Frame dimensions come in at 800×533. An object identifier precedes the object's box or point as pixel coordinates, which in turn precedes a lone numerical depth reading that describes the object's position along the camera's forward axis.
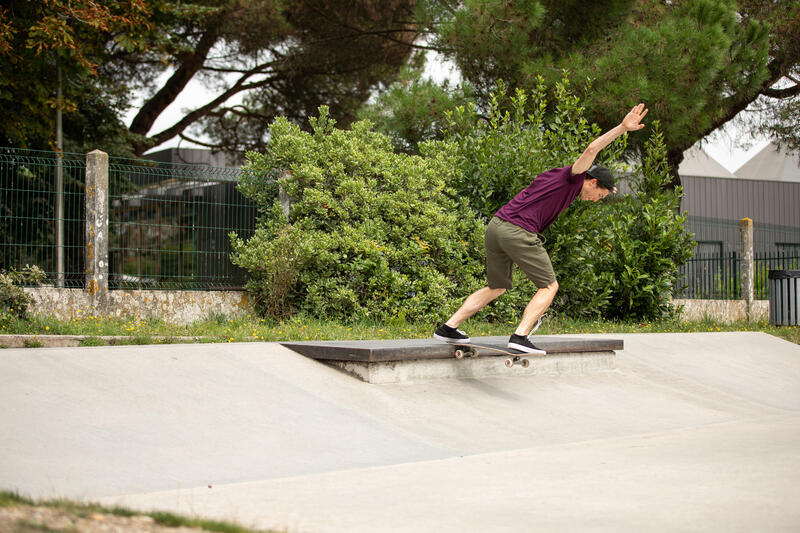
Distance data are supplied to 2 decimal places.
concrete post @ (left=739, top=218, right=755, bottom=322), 16.89
